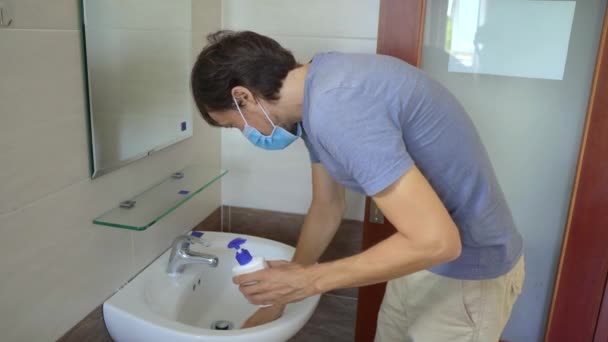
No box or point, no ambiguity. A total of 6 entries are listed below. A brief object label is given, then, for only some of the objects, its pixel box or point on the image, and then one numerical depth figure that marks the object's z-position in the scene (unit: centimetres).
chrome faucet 122
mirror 100
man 74
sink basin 102
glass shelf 106
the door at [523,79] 134
